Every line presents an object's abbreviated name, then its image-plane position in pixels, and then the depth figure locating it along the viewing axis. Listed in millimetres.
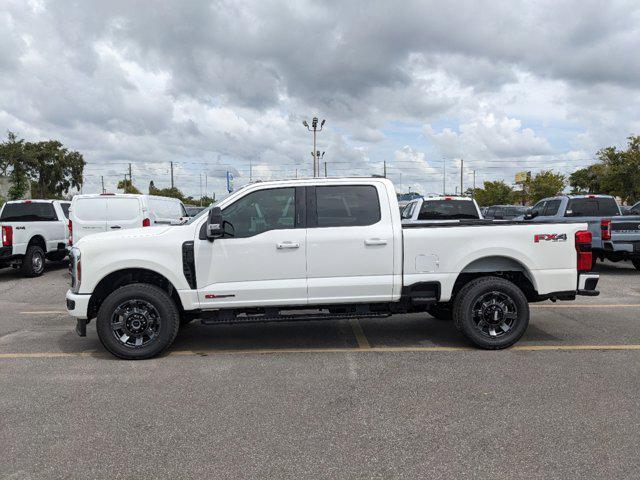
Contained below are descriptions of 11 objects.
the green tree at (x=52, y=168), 54188
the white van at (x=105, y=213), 11828
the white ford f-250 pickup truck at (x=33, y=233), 11859
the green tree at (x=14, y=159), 49719
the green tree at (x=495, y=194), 81869
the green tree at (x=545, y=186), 68812
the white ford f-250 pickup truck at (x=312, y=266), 5488
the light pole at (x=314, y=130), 42559
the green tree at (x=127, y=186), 85188
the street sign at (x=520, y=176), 98375
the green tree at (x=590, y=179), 49031
